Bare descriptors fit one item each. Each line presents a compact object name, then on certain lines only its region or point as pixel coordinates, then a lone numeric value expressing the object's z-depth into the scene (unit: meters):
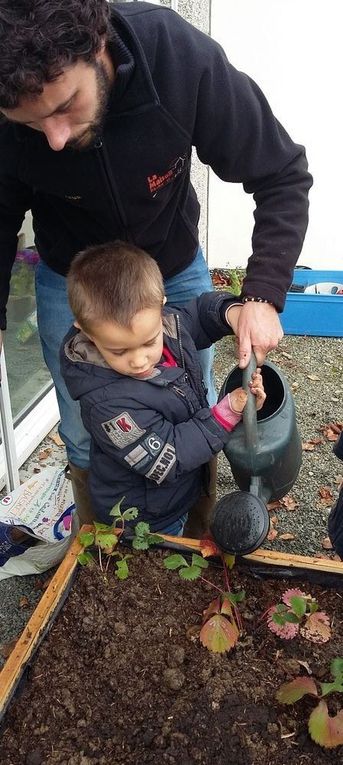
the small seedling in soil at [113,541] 1.44
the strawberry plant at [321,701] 1.09
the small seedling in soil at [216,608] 1.28
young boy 1.44
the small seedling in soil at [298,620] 1.27
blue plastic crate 4.29
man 1.35
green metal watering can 1.31
